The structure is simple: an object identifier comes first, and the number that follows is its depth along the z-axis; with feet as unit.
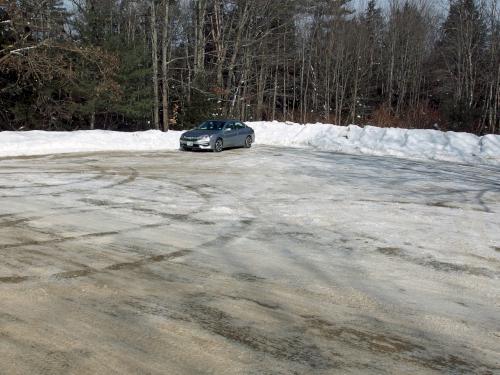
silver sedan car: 71.36
